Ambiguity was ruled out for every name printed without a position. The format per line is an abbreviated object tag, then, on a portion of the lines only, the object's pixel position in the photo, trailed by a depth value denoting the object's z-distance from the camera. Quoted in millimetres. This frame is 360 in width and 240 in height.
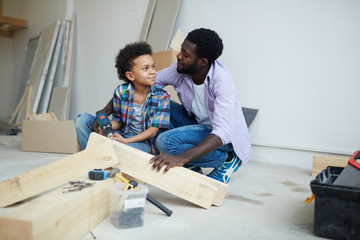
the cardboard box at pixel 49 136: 3420
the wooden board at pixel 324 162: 2709
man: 1854
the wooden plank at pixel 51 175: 1392
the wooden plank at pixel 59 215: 1026
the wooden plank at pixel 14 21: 6740
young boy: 2074
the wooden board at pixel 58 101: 5055
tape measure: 1496
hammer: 1522
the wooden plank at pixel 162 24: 3797
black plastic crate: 1280
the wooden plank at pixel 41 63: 5336
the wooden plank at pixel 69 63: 5142
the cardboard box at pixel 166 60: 3119
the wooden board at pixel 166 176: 1648
